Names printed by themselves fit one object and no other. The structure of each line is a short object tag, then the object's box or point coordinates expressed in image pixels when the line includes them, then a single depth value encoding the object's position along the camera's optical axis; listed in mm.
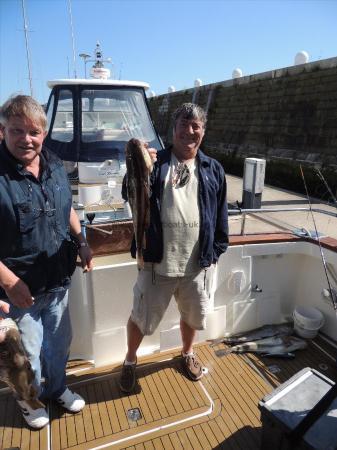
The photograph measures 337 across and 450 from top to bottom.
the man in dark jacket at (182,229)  2137
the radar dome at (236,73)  17922
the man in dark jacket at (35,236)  1681
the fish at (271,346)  3211
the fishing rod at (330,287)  3052
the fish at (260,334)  3348
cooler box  1804
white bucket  3350
